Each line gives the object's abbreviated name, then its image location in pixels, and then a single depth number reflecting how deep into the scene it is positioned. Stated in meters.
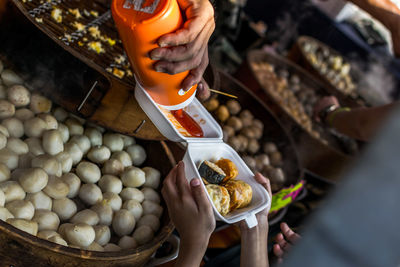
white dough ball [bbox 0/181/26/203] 1.36
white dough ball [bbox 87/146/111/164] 1.77
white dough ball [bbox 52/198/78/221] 1.50
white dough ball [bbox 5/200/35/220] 1.34
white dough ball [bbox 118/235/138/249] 1.53
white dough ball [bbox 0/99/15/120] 1.61
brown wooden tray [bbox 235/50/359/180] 3.08
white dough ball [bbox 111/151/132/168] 1.83
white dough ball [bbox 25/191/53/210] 1.44
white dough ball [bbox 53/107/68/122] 1.80
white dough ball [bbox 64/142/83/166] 1.69
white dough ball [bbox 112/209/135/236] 1.59
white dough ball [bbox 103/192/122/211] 1.63
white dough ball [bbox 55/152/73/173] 1.62
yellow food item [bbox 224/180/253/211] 1.28
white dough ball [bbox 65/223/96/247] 1.38
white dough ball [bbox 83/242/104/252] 1.41
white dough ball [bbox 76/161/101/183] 1.67
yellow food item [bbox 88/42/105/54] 1.81
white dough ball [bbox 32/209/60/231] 1.40
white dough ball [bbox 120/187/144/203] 1.72
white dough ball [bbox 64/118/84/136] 1.79
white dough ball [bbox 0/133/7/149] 1.48
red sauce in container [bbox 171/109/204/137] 1.40
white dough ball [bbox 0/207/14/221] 1.27
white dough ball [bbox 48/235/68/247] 1.31
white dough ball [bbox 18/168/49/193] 1.42
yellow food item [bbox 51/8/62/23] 1.79
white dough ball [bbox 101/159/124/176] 1.76
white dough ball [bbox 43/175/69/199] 1.50
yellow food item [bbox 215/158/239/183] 1.38
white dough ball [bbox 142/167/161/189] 1.83
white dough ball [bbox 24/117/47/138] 1.64
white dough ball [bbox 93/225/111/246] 1.50
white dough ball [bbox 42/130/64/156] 1.59
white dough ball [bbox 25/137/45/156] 1.60
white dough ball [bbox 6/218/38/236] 1.26
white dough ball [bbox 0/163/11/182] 1.41
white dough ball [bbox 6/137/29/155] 1.53
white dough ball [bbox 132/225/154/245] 1.57
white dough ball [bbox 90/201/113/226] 1.58
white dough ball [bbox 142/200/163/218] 1.73
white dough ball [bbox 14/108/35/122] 1.67
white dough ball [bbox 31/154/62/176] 1.51
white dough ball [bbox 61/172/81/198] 1.58
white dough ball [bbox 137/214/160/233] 1.65
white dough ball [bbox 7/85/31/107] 1.65
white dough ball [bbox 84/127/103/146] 1.82
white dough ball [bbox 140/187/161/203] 1.79
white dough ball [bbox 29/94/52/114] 1.71
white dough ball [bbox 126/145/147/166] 1.91
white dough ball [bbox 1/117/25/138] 1.59
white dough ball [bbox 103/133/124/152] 1.86
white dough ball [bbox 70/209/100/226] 1.50
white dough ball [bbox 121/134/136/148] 1.95
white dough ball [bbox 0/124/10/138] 1.53
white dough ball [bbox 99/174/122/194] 1.70
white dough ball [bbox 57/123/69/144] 1.72
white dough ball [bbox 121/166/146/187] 1.75
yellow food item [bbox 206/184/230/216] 1.22
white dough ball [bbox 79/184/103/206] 1.61
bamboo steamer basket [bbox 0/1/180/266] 1.13
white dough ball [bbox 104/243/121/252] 1.48
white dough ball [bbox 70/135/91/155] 1.75
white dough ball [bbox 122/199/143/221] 1.67
